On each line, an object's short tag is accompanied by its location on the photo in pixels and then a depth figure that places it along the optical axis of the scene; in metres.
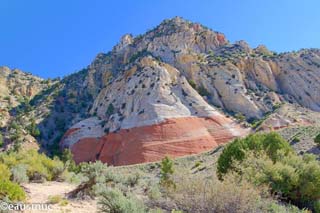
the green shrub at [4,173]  14.49
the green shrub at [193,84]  76.44
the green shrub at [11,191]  11.86
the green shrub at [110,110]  72.25
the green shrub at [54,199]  13.09
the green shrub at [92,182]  14.56
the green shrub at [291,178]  17.27
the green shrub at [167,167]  16.09
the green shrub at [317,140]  35.28
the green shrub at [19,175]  16.03
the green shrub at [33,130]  69.62
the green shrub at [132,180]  18.09
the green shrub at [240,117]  65.36
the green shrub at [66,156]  53.10
